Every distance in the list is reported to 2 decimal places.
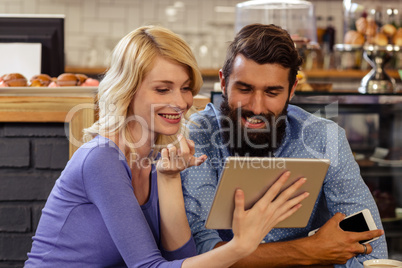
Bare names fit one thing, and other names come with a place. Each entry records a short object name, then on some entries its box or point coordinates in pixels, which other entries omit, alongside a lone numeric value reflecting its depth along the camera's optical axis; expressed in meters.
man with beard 2.06
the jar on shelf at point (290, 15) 2.96
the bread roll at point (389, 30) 2.72
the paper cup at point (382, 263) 1.78
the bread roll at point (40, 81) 2.23
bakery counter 2.14
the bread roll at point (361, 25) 2.76
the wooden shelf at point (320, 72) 4.35
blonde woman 1.87
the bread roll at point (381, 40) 2.73
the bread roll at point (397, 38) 2.70
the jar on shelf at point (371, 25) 2.73
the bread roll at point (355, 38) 2.76
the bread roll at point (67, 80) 2.25
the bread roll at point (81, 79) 2.30
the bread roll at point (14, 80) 2.22
